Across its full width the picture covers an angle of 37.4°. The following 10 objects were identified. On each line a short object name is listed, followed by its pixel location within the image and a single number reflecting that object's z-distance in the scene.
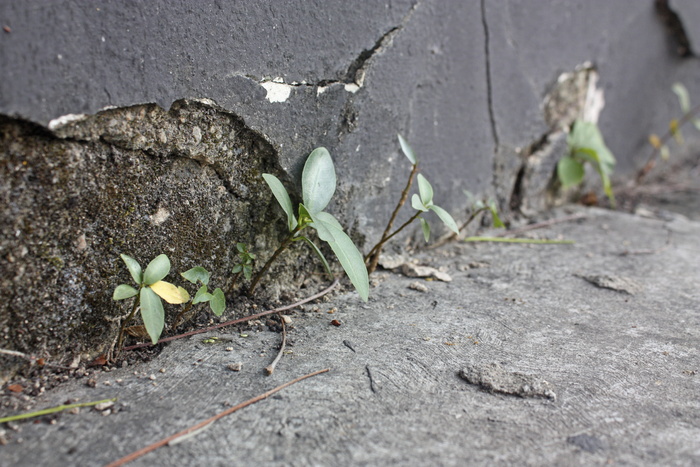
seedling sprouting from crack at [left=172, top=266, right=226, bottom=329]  0.57
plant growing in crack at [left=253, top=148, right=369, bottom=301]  0.59
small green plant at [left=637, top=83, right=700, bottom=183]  1.16
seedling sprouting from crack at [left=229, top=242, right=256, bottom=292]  0.61
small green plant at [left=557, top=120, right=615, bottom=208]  0.91
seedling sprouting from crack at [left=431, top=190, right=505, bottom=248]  0.73
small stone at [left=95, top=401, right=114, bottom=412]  0.51
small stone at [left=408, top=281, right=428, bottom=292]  0.67
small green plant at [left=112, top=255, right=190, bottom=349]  0.53
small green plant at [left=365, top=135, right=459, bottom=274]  0.63
